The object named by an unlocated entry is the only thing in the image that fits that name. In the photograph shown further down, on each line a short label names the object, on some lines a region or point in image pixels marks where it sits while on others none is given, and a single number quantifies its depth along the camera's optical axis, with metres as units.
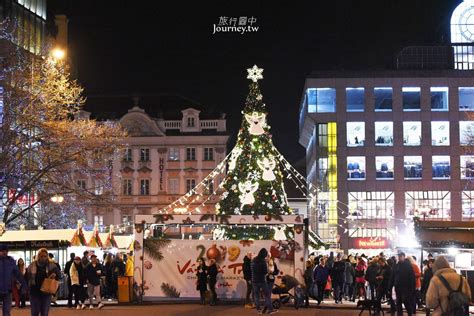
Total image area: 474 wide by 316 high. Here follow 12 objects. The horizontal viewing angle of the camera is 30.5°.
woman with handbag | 16.30
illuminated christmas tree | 40.00
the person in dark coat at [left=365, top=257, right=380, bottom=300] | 26.58
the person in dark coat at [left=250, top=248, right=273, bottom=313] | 22.72
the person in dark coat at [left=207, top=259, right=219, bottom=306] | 26.38
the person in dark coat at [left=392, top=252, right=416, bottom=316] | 20.25
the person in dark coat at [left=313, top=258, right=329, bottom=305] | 28.41
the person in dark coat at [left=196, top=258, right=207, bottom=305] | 26.52
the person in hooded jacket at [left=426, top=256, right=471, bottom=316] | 12.24
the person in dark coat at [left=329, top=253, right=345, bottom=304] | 29.48
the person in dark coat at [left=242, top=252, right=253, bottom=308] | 25.53
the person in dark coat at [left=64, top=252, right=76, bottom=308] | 27.02
